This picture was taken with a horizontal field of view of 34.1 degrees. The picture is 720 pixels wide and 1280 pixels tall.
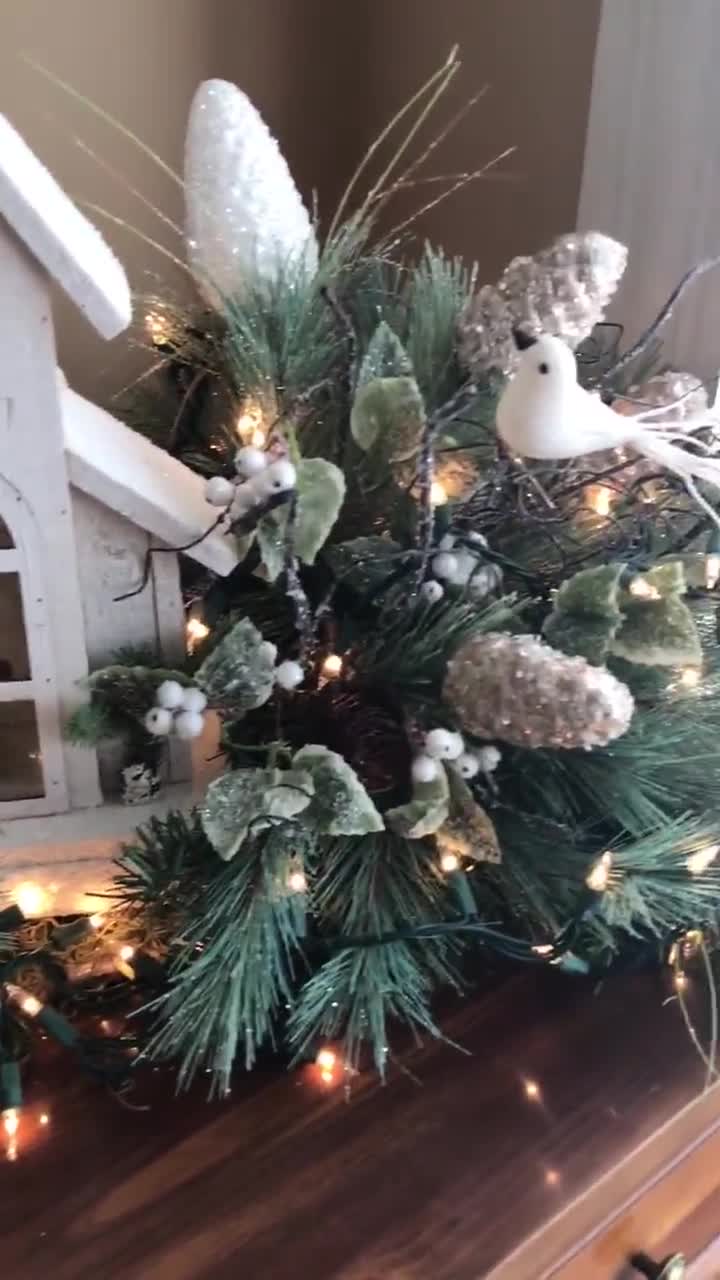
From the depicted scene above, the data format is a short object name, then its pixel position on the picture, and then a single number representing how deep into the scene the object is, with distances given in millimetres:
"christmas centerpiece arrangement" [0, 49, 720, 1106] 578
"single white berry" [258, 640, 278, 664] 590
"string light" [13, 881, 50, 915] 650
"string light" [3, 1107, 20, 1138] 600
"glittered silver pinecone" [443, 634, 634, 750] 544
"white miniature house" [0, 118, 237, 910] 547
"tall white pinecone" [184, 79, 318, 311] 666
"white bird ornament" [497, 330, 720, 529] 538
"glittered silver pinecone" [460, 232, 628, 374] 583
